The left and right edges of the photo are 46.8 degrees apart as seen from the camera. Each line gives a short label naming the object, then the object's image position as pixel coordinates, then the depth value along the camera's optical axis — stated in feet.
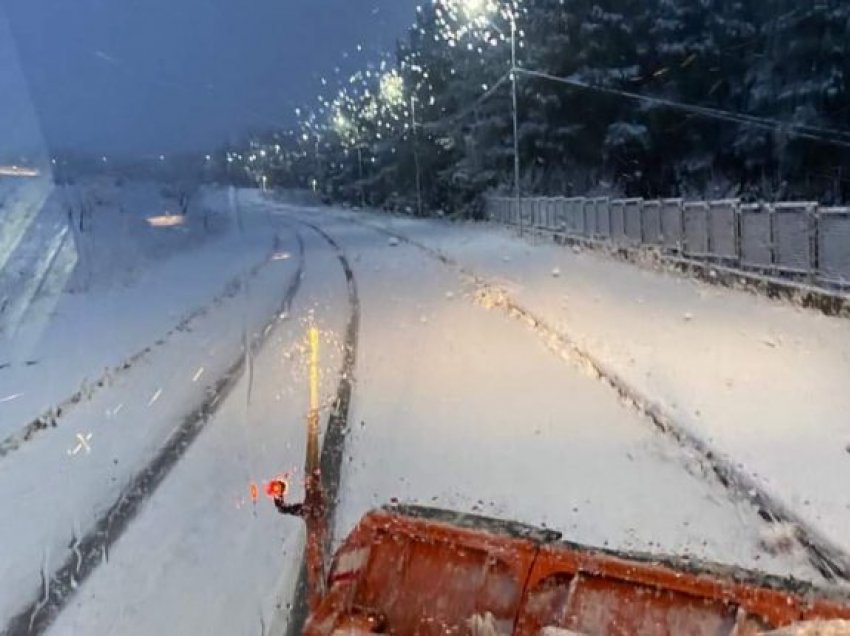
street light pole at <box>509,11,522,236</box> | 129.57
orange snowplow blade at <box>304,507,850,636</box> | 10.40
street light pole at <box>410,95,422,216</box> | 243.81
